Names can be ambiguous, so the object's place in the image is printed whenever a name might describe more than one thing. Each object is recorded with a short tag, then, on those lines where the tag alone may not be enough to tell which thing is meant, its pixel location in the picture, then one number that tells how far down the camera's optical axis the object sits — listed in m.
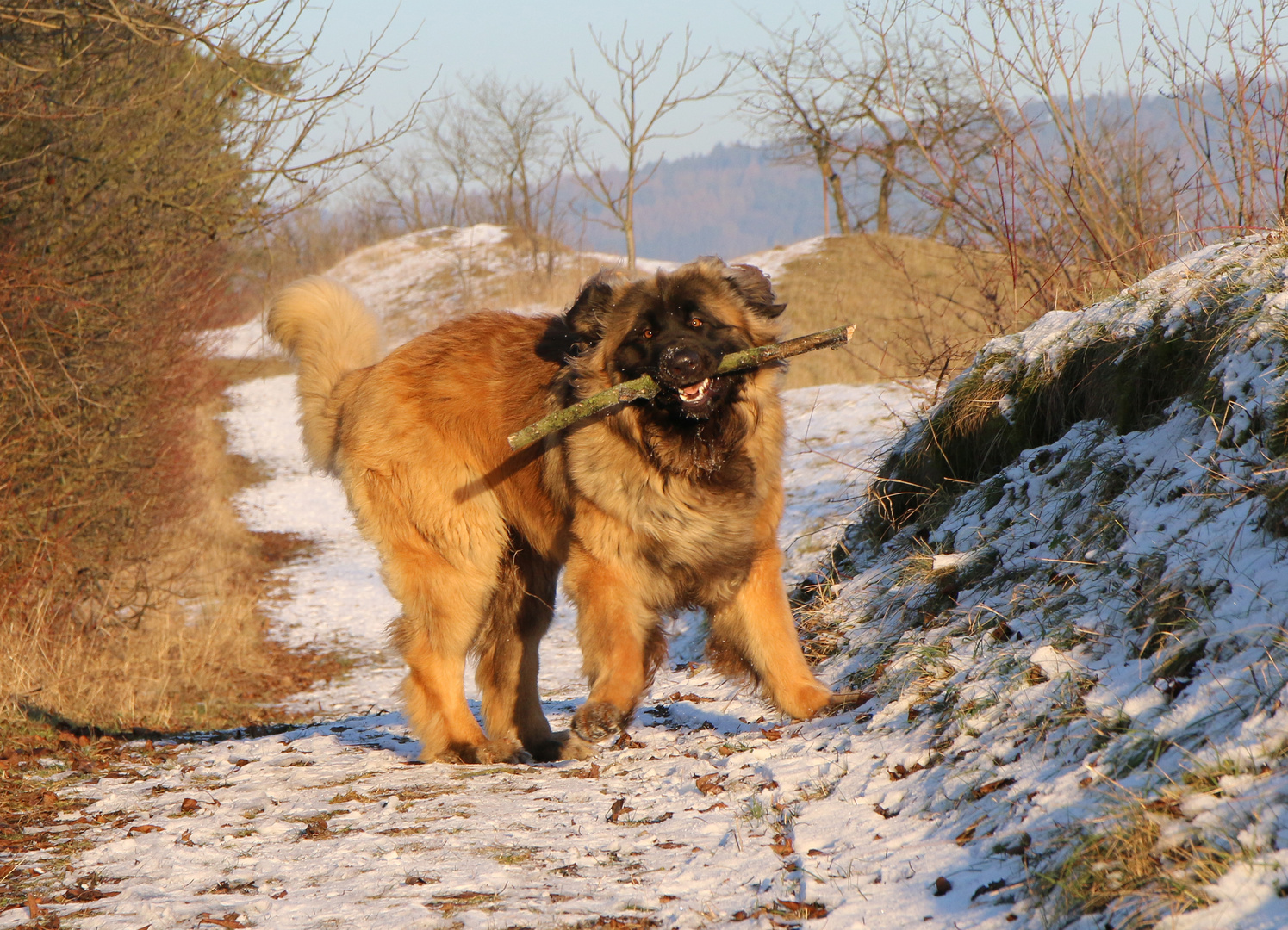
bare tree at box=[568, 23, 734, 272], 46.78
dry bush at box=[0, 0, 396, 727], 14.81
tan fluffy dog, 8.54
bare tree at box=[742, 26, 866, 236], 67.56
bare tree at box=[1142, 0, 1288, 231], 10.02
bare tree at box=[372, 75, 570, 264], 75.00
